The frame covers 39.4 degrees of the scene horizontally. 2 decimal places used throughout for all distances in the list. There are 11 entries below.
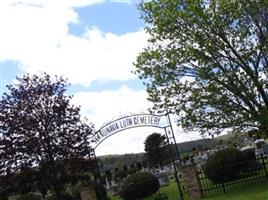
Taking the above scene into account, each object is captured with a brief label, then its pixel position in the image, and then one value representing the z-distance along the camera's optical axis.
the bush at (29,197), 24.49
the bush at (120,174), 38.18
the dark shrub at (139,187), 19.52
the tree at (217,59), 14.68
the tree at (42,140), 17.93
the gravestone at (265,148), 21.62
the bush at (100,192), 18.55
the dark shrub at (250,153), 19.67
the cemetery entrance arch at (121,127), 16.28
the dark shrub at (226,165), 16.97
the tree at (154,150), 44.29
